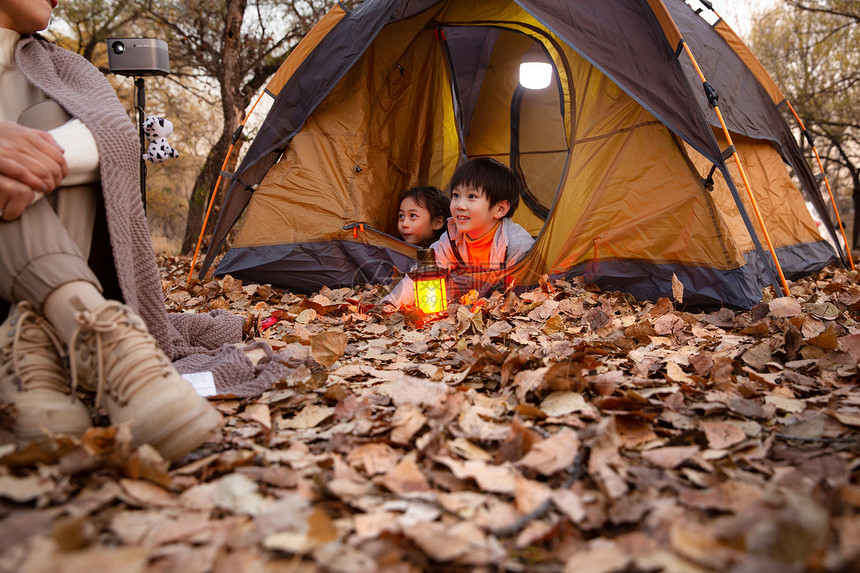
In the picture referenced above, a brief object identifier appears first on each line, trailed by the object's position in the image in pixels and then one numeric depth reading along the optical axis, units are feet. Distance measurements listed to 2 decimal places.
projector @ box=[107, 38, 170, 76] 10.58
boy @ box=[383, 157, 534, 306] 10.27
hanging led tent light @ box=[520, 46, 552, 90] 13.37
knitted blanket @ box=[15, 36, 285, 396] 4.32
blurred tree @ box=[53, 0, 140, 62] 27.02
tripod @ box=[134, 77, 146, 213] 10.71
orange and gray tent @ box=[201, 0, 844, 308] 8.71
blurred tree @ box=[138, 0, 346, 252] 23.67
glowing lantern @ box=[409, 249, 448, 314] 8.79
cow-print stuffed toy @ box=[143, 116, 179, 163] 6.98
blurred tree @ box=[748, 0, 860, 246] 28.94
